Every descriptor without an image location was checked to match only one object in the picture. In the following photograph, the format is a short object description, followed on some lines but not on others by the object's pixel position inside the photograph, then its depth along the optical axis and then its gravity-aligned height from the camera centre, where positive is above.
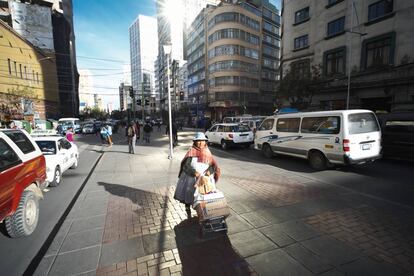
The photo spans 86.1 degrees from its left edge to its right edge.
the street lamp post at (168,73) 10.93 +2.06
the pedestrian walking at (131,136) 12.36 -1.12
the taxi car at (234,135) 13.20 -1.25
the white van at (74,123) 33.00 -0.94
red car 3.43 -1.13
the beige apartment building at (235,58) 47.59 +13.22
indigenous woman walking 3.80 -0.94
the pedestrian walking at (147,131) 16.75 -1.15
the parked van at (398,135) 8.18 -0.85
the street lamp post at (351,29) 20.51 +7.93
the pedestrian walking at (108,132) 16.75 -1.21
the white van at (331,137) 6.93 -0.79
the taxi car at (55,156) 6.48 -1.25
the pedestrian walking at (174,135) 15.63 -1.41
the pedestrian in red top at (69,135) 14.68 -1.22
